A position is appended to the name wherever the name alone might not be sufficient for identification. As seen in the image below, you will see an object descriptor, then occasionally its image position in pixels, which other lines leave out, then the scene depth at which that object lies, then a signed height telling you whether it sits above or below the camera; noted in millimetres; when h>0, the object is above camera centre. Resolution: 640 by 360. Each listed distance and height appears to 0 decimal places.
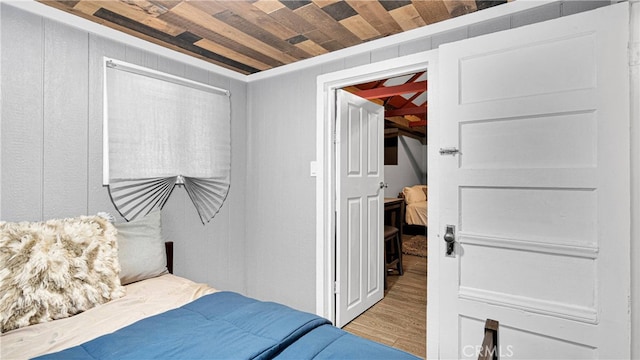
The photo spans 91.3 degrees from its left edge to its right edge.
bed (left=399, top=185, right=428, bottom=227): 5851 -541
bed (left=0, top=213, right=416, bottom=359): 1101 -589
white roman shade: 2057 +279
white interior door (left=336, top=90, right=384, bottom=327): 2580 -255
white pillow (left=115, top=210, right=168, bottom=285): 1829 -440
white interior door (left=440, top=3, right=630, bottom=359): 1369 -50
